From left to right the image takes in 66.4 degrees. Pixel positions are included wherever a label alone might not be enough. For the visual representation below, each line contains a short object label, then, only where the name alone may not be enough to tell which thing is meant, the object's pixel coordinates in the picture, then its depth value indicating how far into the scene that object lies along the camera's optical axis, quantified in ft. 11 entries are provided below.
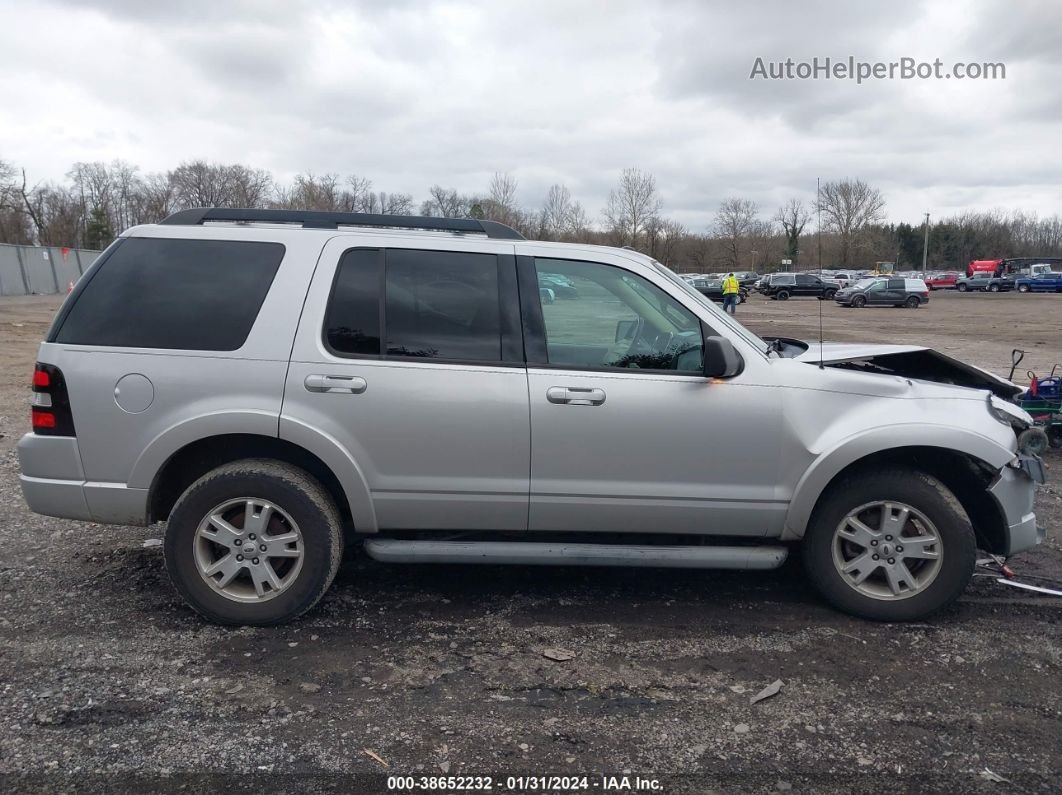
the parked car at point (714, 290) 149.69
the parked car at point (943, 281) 218.79
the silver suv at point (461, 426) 12.83
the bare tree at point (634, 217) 252.83
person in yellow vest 109.81
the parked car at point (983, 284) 205.26
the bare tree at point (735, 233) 285.23
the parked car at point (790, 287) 169.99
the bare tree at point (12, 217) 229.04
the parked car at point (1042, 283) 190.16
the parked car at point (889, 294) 143.74
